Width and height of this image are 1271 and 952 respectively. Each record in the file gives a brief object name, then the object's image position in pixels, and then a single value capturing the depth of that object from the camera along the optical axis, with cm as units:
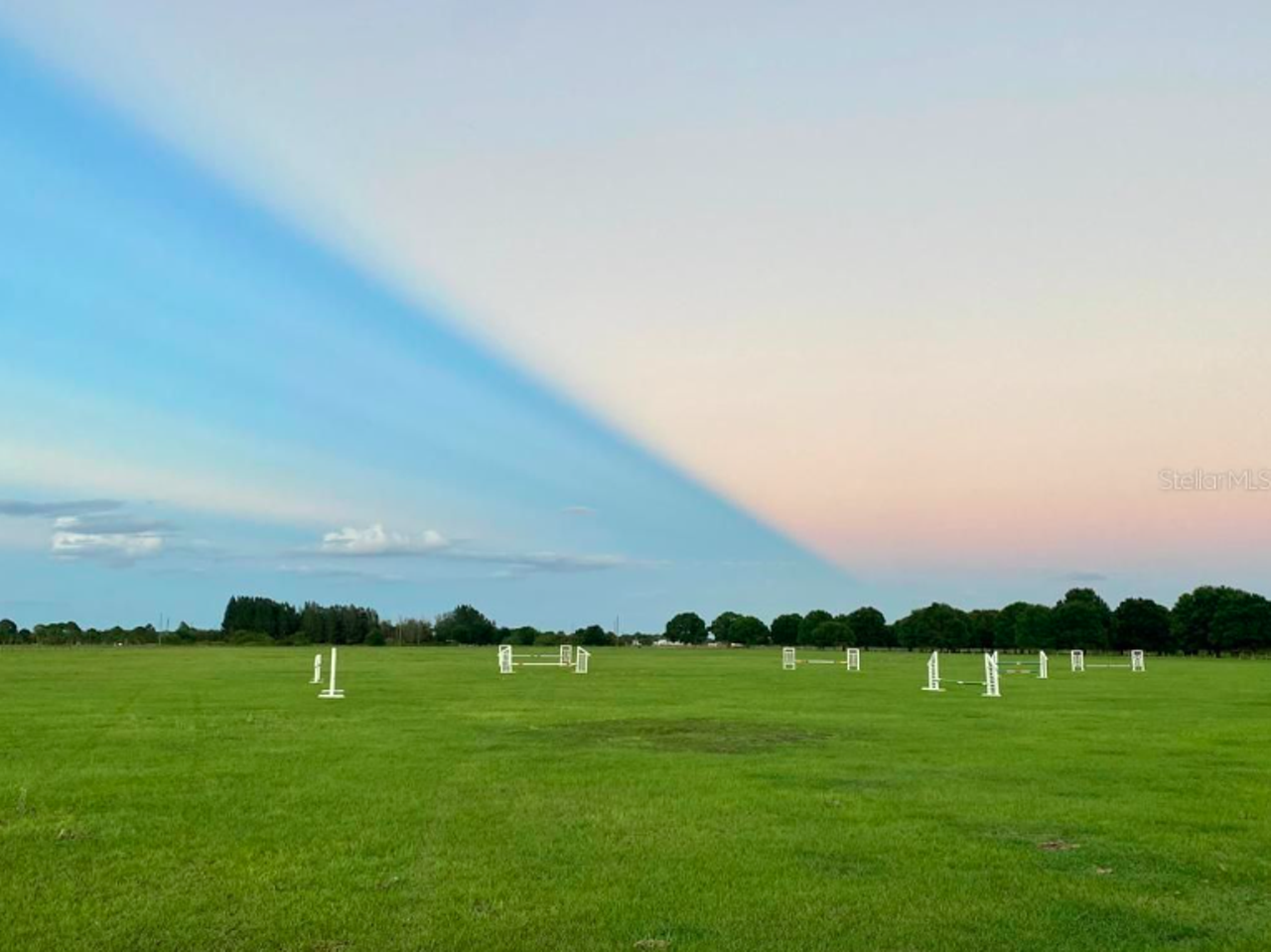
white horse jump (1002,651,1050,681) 4709
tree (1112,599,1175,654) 11800
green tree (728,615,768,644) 18138
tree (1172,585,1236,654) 11194
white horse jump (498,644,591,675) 4888
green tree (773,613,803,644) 17538
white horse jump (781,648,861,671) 6000
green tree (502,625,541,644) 15994
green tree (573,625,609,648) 16225
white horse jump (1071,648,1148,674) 6247
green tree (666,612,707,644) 19762
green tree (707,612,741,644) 18775
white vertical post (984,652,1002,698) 3294
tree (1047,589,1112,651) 11769
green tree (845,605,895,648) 15355
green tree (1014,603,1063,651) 12100
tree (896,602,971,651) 13500
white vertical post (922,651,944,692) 3747
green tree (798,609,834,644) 16388
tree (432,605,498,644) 17288
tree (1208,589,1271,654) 10625
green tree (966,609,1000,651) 13625
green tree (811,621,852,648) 15025
